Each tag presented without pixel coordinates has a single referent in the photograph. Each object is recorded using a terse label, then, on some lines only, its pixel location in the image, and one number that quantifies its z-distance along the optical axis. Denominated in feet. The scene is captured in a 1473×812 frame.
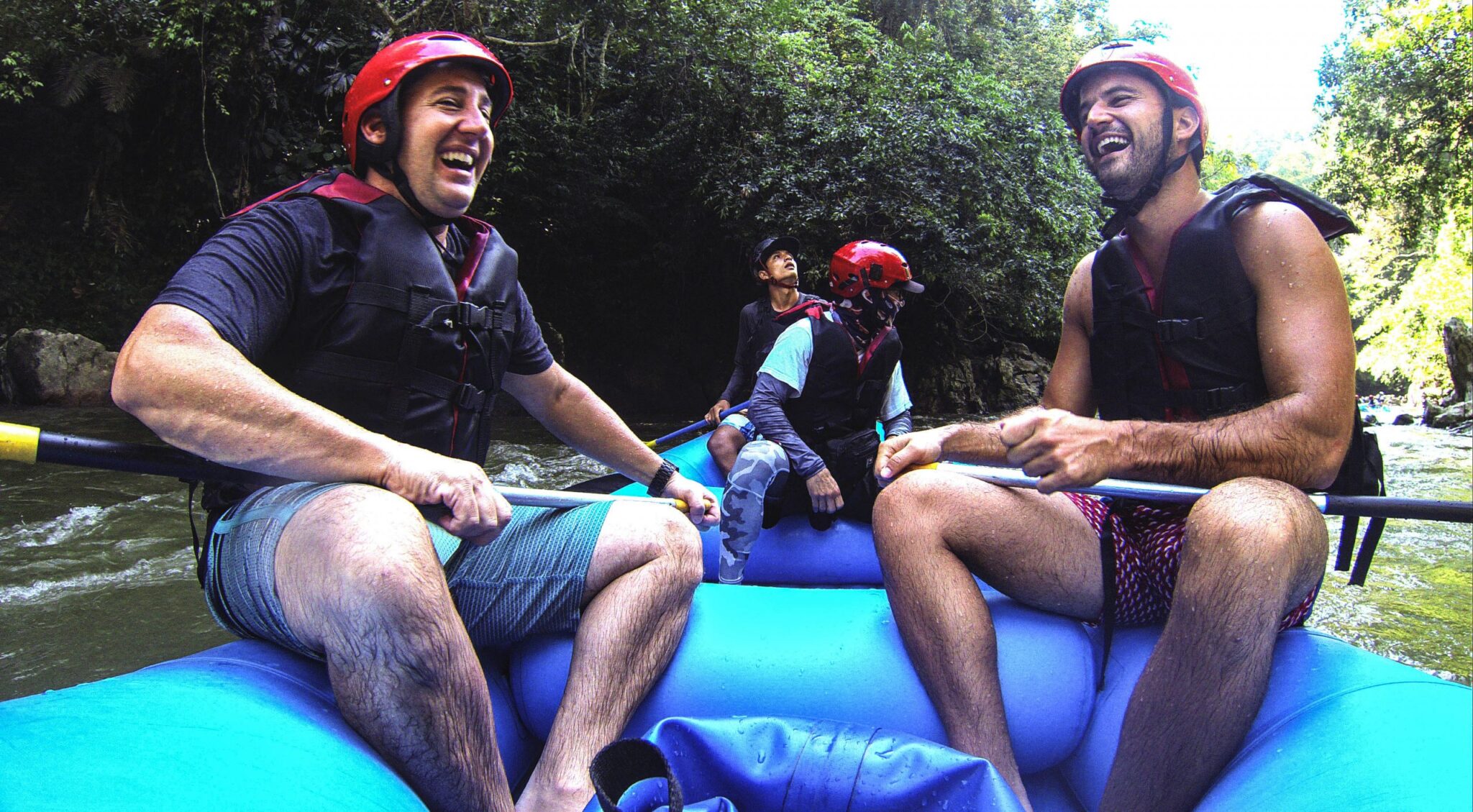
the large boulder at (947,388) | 47.21
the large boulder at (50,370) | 30.55
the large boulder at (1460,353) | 54.75
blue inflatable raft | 3.53
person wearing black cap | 18.02
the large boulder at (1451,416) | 50.67
